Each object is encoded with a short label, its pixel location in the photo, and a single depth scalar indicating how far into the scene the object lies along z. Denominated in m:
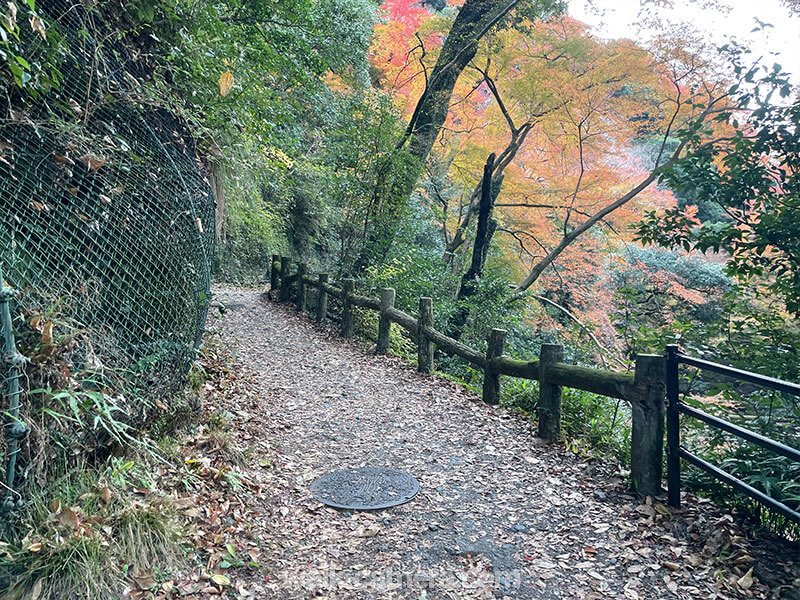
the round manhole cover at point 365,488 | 3.67
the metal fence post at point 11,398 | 2.12
